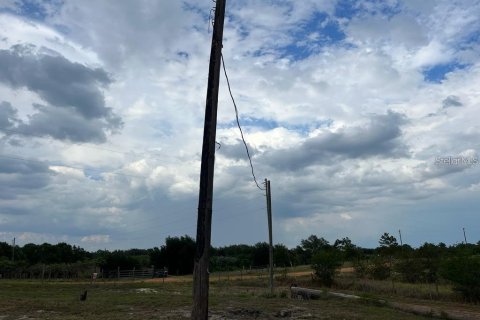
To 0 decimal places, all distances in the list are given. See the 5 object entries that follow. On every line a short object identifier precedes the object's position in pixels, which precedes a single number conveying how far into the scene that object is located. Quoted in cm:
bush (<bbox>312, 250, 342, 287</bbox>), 3772
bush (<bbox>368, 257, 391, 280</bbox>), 3759
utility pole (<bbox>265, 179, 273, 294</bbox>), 2945
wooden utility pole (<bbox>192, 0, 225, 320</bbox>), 707
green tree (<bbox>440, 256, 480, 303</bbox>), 2475
